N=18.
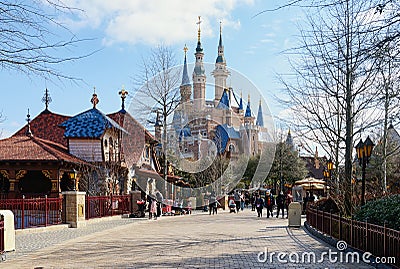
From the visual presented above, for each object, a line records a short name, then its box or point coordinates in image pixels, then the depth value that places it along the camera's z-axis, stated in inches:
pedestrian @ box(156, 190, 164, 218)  1231.5
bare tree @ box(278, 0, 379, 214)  666.8
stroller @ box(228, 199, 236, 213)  1476.4
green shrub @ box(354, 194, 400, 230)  410.0
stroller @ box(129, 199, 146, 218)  1144.7
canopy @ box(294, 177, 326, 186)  1435.8
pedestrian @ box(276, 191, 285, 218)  1202.4
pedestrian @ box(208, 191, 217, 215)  1425.1
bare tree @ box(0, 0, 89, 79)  317.7
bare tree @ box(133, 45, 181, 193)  1321.4
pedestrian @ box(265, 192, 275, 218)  1209.2
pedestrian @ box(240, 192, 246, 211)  1668.3
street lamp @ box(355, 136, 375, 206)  591.8
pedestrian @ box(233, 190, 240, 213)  1535.4
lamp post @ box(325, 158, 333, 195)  914.8
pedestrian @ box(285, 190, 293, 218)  1258.1
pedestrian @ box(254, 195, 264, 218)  1216.8
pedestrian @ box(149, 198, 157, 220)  1102.3
